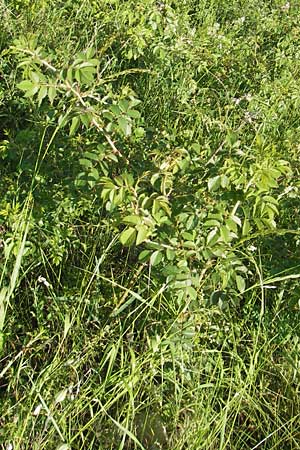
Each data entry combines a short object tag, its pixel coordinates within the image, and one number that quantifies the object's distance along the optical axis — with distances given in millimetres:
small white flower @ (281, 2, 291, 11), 3746
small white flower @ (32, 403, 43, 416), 1712
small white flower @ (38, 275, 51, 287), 2042
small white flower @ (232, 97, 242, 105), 2756
